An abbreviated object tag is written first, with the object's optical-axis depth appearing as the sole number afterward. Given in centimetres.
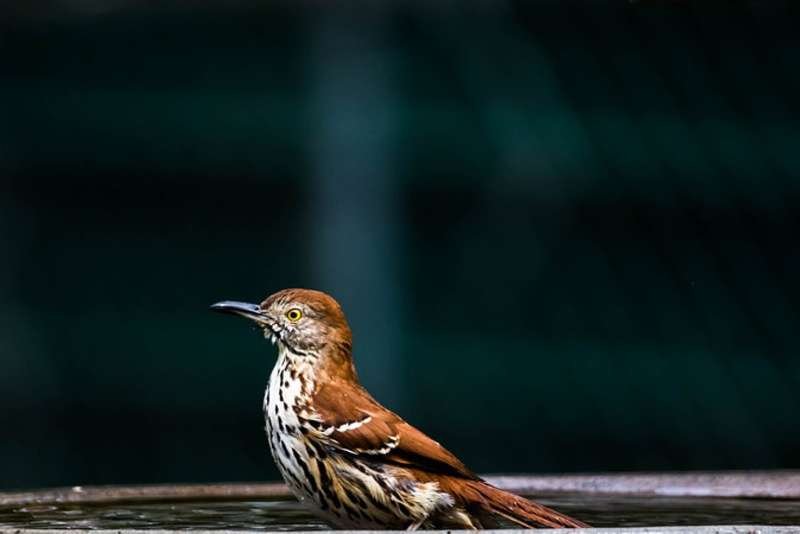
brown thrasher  1018
